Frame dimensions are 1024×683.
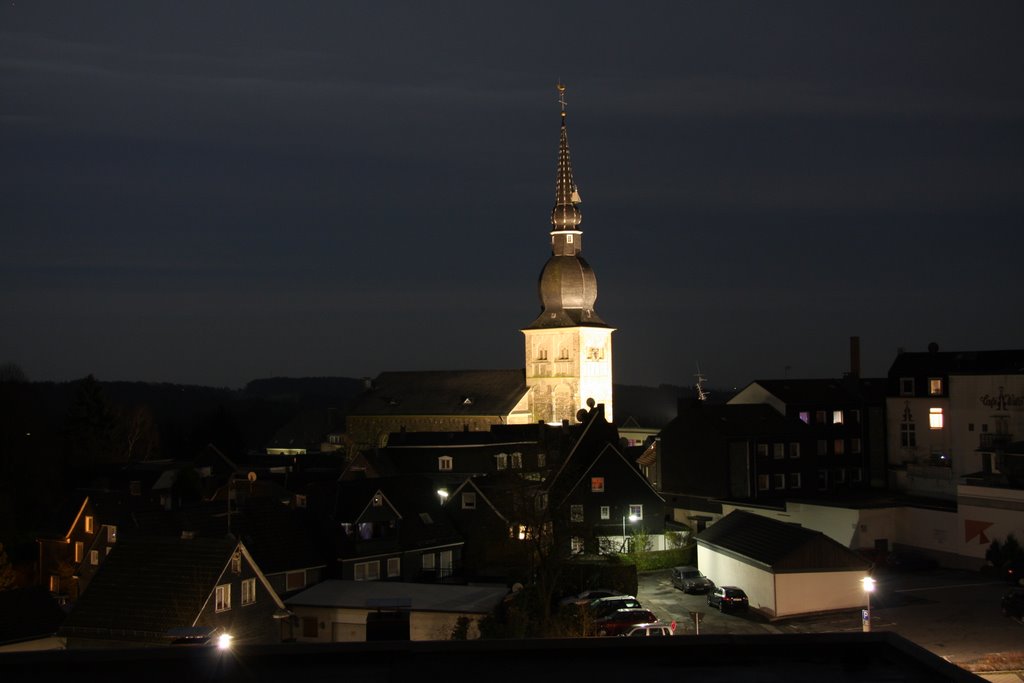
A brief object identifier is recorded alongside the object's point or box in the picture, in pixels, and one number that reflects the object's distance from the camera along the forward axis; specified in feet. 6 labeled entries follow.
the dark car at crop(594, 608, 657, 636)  116.47
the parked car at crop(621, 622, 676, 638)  114.42
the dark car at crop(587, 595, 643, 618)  123.54
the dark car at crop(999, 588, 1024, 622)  125.70
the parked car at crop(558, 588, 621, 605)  129.90
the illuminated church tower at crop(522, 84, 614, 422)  355.77
